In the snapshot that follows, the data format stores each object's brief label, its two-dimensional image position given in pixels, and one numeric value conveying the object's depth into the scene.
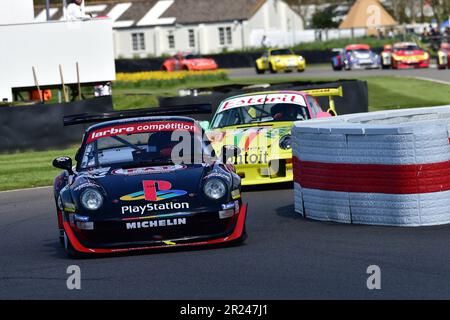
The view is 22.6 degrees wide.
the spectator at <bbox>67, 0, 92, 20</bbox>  30.00
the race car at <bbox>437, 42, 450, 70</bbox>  45.75
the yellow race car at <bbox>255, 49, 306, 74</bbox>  55.06
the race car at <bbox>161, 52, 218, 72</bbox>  61.41
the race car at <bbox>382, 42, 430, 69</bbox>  50.22
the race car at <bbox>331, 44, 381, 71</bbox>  53.22
